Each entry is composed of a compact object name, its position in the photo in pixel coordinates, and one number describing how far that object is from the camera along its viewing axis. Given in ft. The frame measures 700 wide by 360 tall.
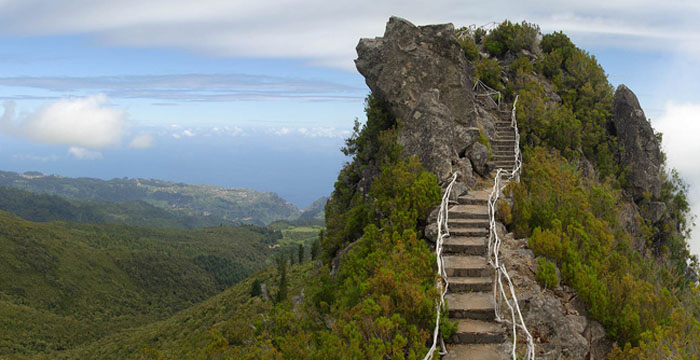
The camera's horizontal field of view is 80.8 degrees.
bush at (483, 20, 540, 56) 76.58
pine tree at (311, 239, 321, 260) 183.59
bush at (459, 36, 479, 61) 71.77
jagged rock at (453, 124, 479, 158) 42.66
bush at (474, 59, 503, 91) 68.23
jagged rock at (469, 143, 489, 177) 43.65
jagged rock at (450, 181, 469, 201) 32.19
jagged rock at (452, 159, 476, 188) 38.01
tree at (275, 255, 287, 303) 120.47
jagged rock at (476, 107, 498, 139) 54.13
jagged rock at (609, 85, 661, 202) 57.72
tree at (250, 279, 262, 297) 186.09
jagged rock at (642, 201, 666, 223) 56.90
